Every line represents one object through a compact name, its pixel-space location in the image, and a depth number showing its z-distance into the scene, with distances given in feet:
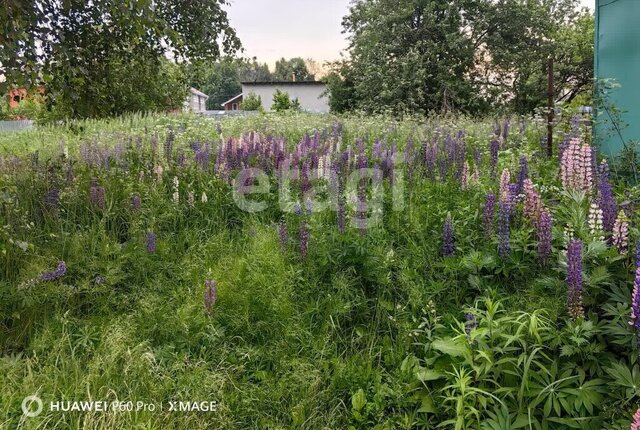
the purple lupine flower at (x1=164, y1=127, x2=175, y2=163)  15.69
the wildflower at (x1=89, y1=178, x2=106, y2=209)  12.84
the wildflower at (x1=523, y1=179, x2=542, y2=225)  9.57
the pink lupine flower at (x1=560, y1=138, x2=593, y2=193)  9.91
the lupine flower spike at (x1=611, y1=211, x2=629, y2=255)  7.83
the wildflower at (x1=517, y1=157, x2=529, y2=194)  10.95
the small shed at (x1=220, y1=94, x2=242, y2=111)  218.65
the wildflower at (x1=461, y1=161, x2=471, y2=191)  12.58
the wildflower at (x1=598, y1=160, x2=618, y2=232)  8.61
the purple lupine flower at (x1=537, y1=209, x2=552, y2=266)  8.61
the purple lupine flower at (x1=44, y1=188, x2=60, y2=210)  12.50
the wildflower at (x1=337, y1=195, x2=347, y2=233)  10.64
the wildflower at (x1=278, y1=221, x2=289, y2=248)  10.79
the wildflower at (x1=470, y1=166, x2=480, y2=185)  12.46
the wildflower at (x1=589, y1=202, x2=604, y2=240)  8.27
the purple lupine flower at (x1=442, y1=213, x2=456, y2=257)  9.80
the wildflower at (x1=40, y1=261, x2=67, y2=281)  9.86
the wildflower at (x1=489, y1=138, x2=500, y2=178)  13.41
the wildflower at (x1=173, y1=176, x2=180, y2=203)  13.22
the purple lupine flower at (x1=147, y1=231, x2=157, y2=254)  11.28
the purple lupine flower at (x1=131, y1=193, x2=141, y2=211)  12.55
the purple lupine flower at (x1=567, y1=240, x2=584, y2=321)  7.14
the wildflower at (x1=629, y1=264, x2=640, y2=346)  6.20
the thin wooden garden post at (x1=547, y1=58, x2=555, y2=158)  15.37
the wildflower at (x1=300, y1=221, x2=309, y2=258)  10.43
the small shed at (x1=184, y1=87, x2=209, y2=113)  221.66
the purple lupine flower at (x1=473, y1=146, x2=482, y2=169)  14.60
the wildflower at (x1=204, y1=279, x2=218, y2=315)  9.13
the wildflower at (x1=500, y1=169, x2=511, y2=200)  10.31
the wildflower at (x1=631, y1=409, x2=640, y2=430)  5.17
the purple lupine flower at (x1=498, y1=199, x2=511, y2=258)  9.11
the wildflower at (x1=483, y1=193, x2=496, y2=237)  9.80
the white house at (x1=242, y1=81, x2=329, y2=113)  150.10
